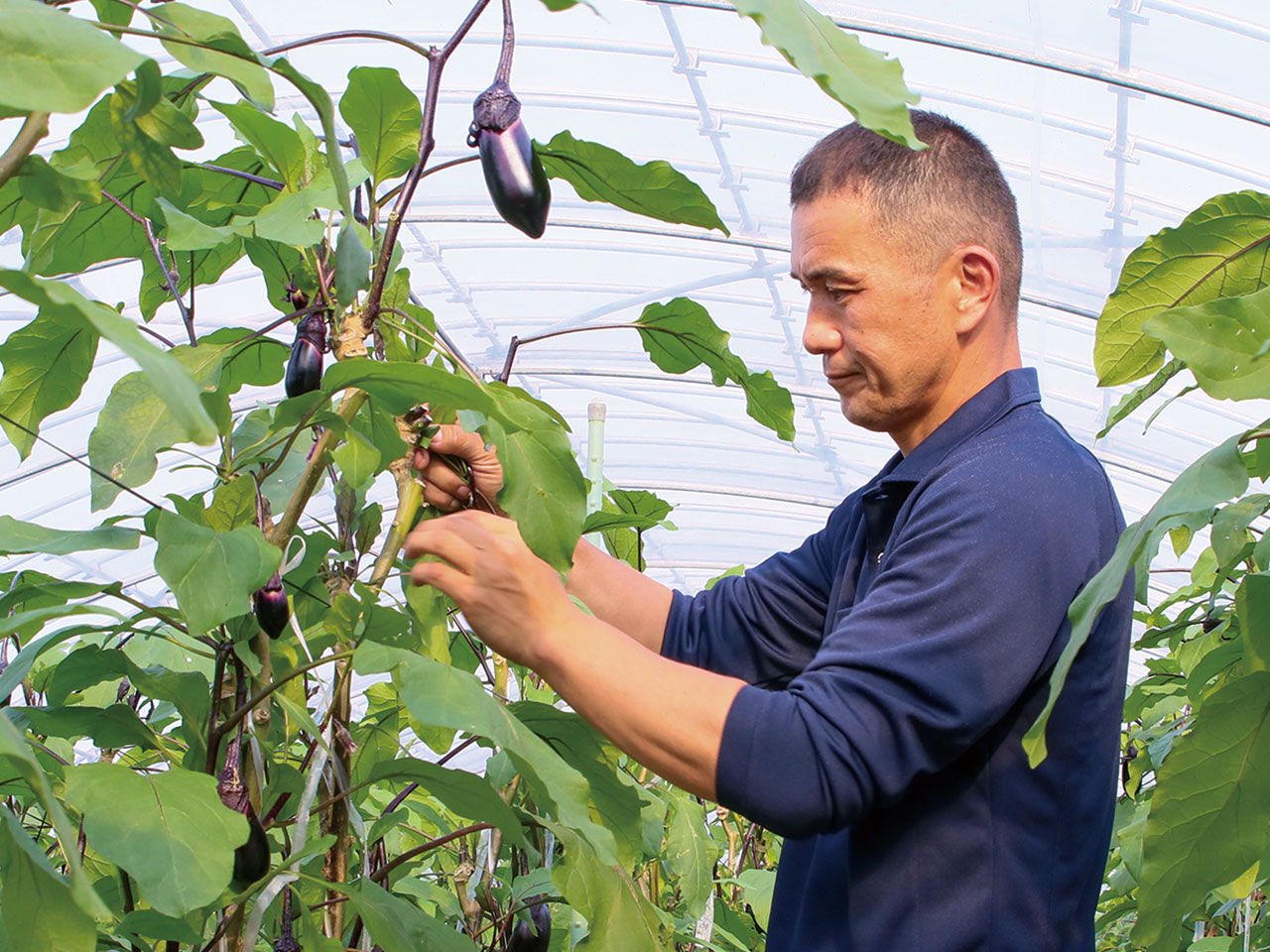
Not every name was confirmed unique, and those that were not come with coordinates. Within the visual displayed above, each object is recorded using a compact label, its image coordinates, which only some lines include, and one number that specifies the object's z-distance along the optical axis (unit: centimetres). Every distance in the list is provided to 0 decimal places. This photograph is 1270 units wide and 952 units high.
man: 107
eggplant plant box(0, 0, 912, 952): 67
